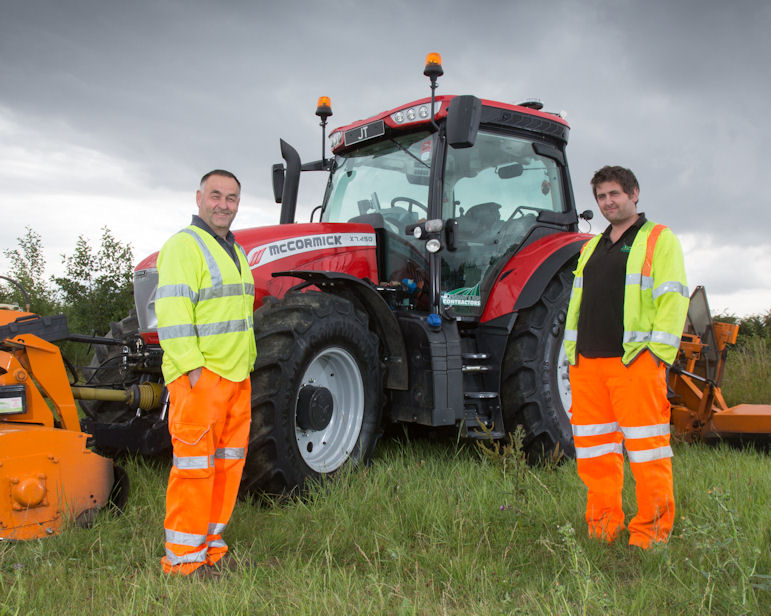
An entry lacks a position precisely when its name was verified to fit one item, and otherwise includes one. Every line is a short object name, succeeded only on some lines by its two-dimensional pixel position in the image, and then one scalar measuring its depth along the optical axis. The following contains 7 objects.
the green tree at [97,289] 10.62
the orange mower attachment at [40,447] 3.04
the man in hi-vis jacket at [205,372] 2.88
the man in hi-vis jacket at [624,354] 3.15
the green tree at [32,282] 11.25
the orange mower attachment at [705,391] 5.21
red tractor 3.81
